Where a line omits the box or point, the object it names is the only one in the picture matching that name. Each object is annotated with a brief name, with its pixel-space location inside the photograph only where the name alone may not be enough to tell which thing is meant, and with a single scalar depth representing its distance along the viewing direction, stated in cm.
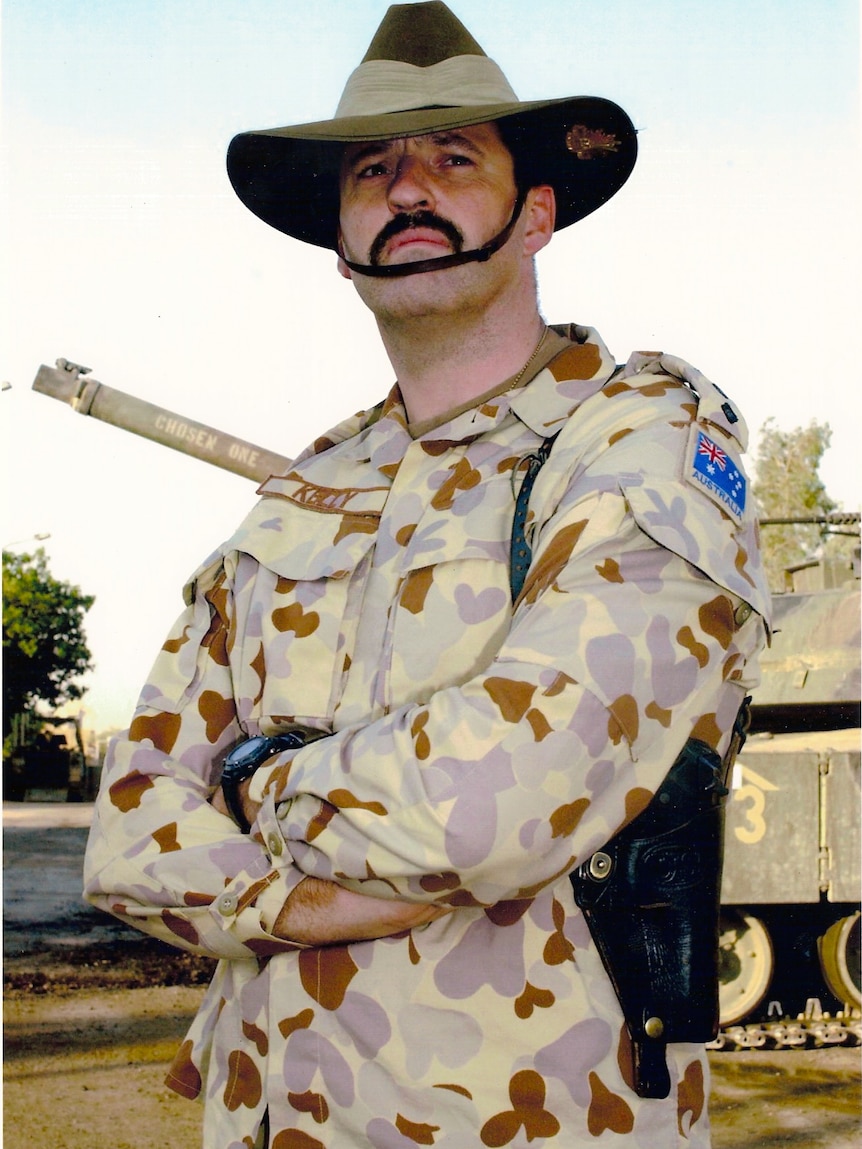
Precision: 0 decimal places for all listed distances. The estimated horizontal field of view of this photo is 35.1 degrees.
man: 200
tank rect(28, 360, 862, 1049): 798
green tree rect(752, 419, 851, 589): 3906
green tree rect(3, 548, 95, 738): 3897
